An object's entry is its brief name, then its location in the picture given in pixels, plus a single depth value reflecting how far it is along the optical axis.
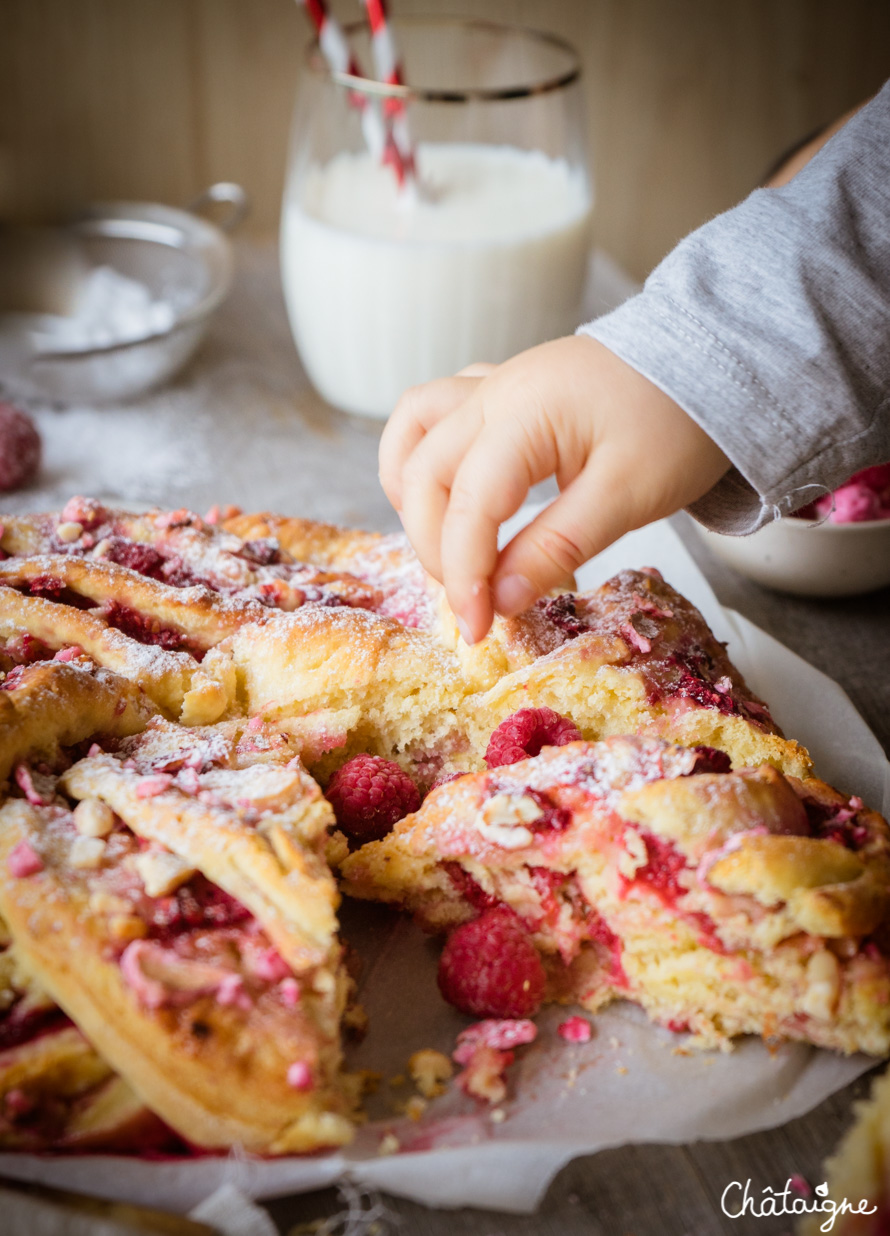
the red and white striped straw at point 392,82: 0.49
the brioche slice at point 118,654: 0.34
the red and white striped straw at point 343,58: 0.50
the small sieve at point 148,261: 0.56
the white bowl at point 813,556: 0.43
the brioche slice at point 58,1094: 0.29
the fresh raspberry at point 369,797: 0.34
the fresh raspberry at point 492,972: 0.32
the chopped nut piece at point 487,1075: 0.31
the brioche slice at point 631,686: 0.34
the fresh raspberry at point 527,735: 0.34
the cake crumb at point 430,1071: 0.31
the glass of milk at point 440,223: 0.50
